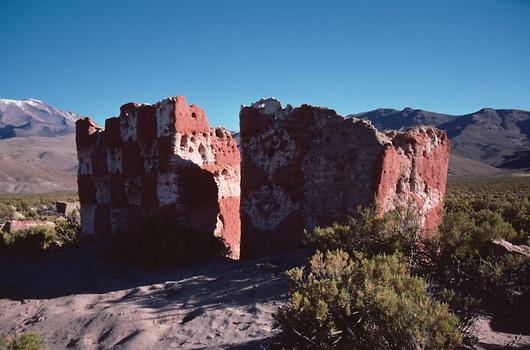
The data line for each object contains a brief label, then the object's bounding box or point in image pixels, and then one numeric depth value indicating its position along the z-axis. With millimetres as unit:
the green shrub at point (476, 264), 6094
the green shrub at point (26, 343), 5305
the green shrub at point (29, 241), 13734
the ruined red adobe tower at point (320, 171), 8555
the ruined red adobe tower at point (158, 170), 11219
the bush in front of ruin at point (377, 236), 7023
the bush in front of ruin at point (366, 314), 4000
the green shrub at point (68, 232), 14719
